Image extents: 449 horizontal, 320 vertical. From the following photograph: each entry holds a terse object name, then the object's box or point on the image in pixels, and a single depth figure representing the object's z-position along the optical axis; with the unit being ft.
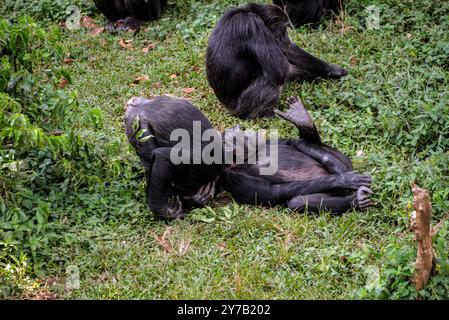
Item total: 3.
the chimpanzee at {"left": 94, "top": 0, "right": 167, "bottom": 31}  31.14
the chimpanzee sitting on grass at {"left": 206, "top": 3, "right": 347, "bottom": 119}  23.86
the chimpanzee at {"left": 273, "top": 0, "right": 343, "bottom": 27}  28.43
